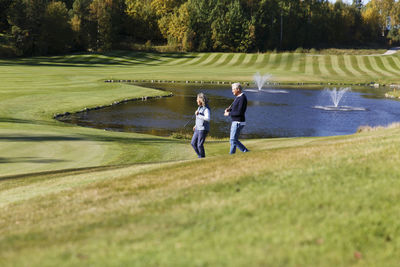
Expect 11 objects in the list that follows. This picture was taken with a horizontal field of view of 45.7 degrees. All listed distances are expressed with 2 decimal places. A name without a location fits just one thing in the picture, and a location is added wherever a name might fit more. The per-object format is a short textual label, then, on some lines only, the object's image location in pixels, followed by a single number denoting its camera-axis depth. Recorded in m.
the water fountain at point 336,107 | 48.94
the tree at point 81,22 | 110.25
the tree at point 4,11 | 102.21
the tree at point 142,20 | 125.38
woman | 16.69
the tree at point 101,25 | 112.81
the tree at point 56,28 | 107.31
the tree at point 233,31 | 120.19
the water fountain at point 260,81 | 65.62
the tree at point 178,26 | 119.75
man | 16.42
